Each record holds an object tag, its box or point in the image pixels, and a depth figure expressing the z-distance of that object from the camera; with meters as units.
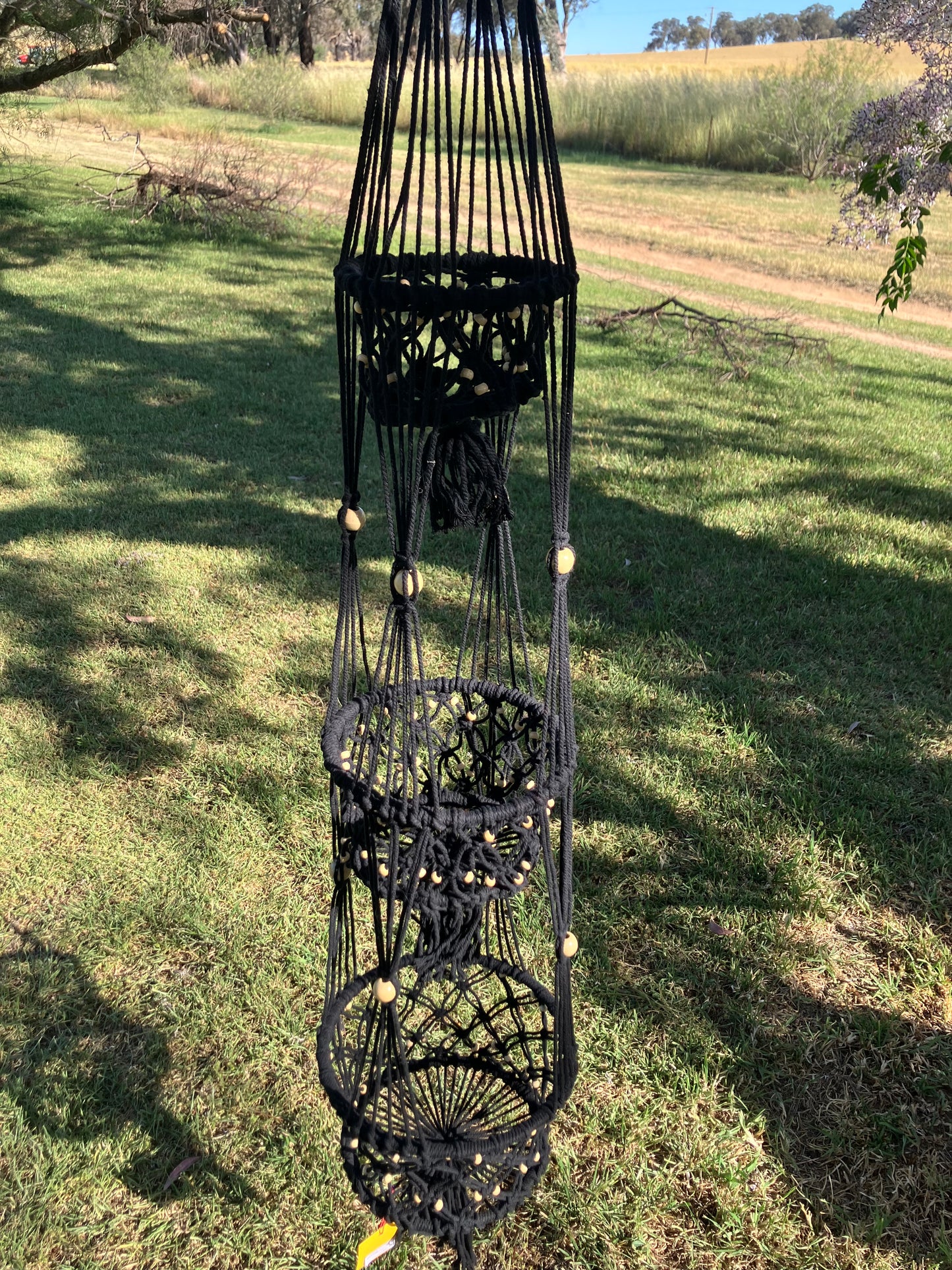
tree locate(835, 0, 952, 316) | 2.92
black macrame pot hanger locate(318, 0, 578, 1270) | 1.26
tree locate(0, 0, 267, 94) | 7.43
